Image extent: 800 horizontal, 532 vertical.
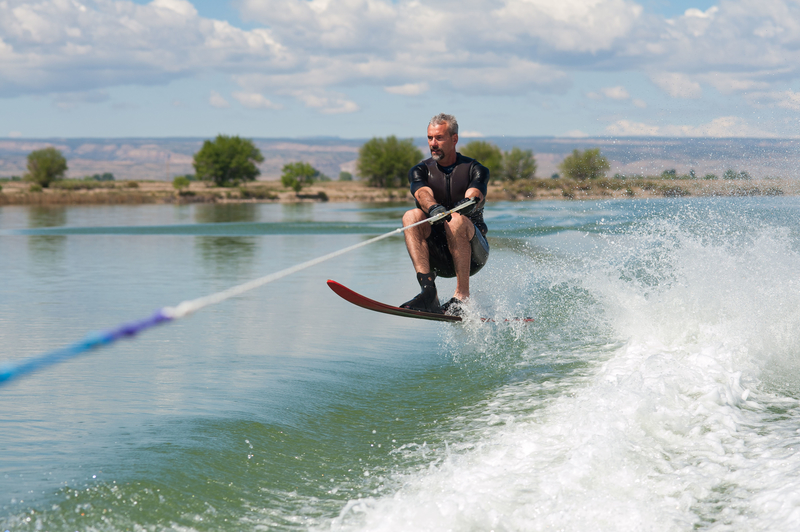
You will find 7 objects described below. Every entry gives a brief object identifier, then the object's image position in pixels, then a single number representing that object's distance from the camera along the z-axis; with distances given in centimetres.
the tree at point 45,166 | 11425
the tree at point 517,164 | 10556
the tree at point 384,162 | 11831
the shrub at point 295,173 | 10419
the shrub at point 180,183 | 9569
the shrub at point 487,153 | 10700
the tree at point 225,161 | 12675
